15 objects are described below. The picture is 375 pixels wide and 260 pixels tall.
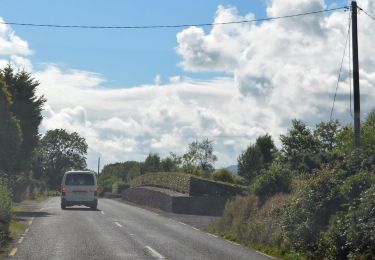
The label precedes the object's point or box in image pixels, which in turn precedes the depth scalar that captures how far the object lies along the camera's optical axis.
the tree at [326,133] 81.12
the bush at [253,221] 17.75
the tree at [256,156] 84.12
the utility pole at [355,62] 21.92
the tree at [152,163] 74.56
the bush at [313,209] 15.08
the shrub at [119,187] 71.78
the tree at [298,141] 80.06
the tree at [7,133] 31.00
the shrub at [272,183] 22.11
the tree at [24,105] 39.84
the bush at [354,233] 11.95
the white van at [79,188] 32.81
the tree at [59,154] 128.62
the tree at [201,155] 111.12
